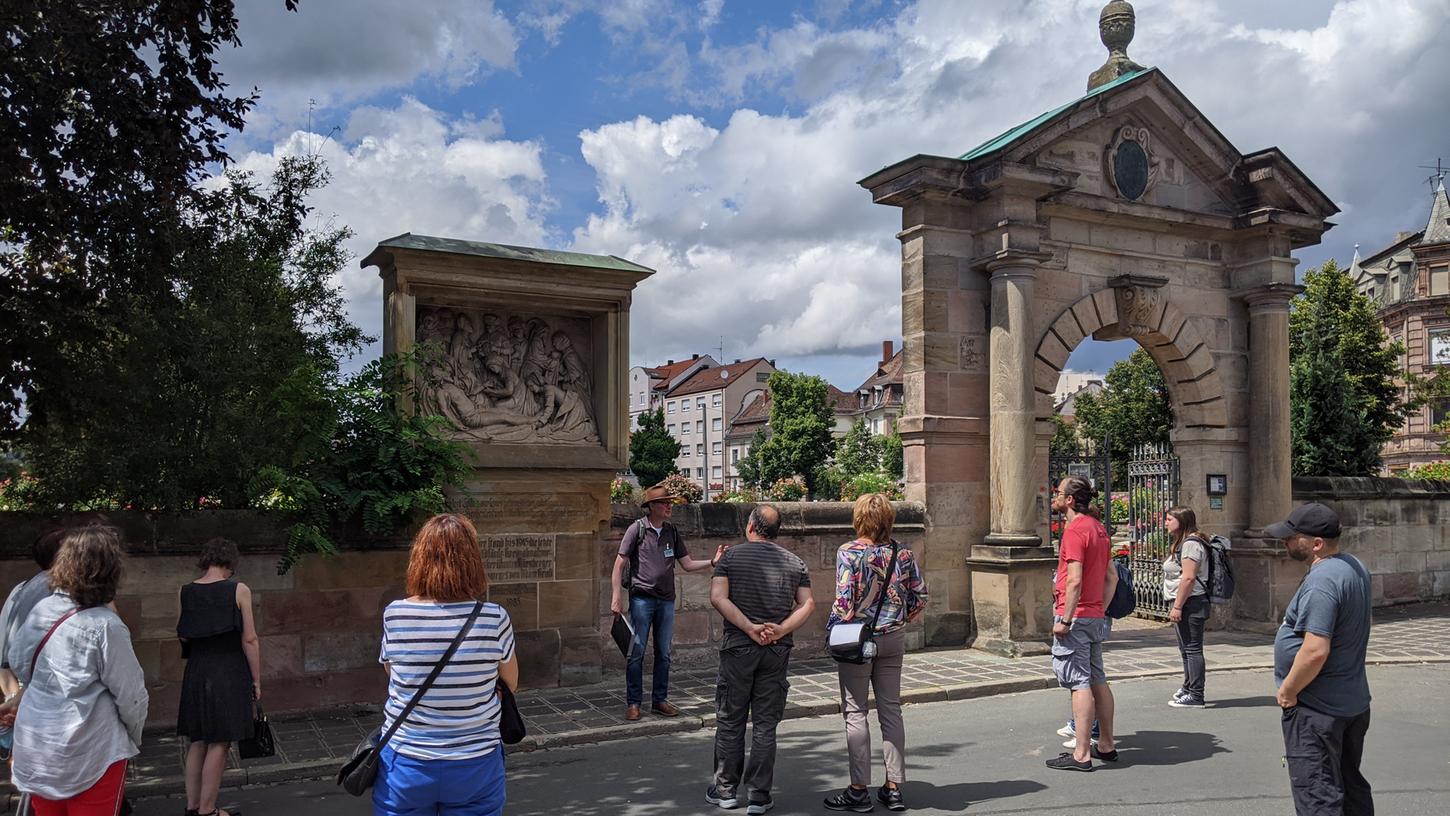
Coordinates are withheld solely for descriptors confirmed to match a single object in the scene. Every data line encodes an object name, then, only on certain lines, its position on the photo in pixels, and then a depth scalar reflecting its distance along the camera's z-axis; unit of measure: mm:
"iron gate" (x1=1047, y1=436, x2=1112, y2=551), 15141
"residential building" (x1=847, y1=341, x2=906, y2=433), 98375
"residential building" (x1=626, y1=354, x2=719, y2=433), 120500
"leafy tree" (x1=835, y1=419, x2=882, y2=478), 74500
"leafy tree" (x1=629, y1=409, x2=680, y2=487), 74812
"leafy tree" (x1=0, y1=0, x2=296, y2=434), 7117
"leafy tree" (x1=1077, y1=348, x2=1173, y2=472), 46969
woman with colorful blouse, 6293
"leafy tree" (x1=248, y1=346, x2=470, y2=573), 8781
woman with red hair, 3736
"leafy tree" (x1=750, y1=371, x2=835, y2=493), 69750
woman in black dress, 5922
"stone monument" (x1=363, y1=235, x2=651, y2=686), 9945
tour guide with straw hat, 9008
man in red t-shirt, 7172
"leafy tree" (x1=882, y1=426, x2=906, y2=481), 71975
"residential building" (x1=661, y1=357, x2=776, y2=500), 108062
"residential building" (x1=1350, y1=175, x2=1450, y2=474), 56500
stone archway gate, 12633
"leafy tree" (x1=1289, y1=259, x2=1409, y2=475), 20212
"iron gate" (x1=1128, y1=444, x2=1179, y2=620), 15469
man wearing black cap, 4785
